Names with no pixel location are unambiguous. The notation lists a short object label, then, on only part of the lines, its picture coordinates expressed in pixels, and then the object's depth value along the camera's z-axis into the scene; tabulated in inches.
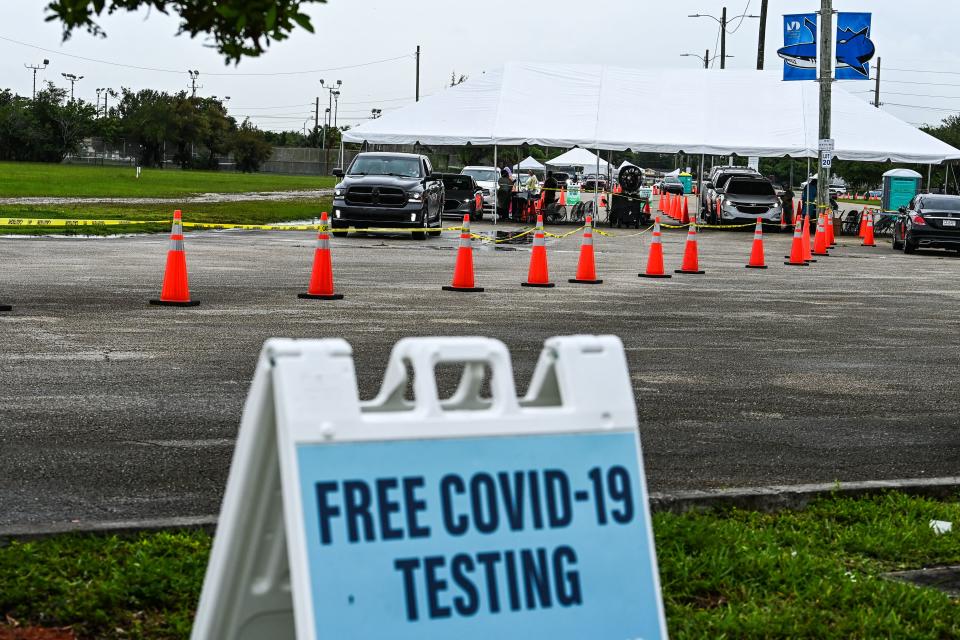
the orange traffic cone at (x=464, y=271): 703.1
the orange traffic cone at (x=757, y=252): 997.2
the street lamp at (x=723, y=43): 2988.4
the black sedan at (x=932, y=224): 1290.6
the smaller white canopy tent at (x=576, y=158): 3048.7
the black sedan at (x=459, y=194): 1727.4
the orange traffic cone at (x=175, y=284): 582.6
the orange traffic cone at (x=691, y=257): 903.1
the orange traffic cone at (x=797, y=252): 1056.2
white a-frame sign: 116.0
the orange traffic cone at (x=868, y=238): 1451.5
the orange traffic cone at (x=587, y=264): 776.9
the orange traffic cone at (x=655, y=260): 849.5
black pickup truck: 1254.3
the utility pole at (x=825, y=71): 1523.1
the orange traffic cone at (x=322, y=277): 632.4
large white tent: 1505.9
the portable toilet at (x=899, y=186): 1883.6
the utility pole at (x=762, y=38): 2687.0
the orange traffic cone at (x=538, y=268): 748.6
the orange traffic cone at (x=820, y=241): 1222.3
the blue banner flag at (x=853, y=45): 1534.2
